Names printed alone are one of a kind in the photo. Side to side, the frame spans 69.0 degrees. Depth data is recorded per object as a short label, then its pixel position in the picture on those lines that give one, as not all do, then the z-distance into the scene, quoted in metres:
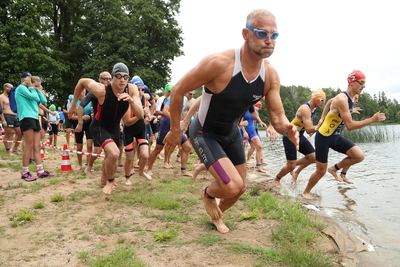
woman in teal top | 6.30
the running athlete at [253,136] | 9.42
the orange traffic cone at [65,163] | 7.33
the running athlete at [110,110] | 5.09
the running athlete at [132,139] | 6.27
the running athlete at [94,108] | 5.63
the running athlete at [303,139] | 6.61
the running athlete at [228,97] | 3.09
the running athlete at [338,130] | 5.75
